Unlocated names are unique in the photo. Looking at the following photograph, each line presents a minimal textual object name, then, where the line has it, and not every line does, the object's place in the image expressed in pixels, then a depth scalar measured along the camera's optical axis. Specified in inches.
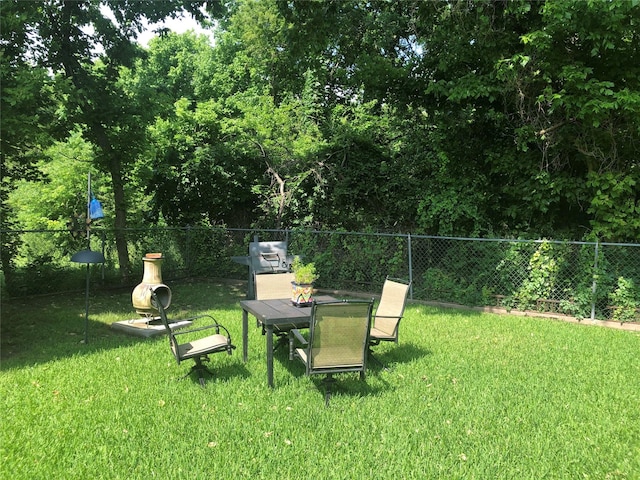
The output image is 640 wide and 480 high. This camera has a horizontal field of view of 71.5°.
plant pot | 189.8
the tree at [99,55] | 335.0
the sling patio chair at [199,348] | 166.6
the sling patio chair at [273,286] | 230.4
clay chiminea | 259.1
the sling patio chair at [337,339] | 152.5
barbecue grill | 357.3
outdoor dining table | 166.2
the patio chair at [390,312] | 196.2
